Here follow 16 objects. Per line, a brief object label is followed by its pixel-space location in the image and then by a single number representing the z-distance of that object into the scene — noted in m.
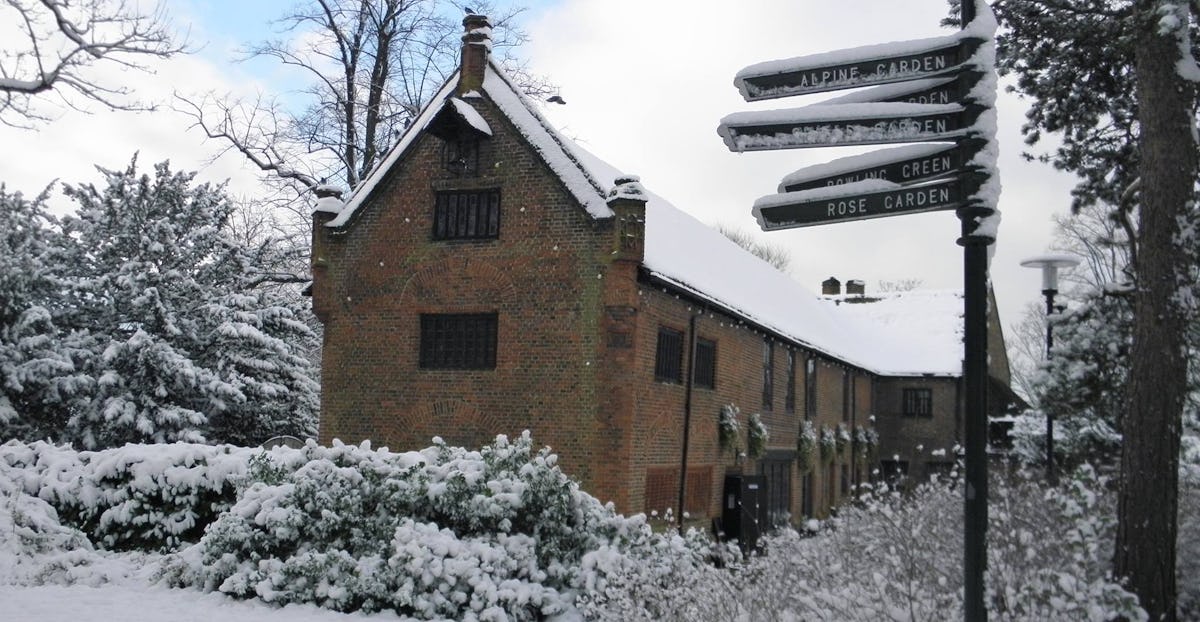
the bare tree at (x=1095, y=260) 38.38
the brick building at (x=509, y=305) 17.09
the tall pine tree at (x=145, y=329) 21.80
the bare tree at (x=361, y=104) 28.41
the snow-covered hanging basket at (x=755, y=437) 23.30
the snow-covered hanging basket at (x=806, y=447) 27.75
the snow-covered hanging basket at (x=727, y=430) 21.44
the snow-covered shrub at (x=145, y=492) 13.41
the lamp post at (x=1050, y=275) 16.70
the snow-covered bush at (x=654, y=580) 8.97
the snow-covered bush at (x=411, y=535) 10.40
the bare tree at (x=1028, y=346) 56.62
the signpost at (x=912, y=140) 4.30
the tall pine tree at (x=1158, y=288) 8.09
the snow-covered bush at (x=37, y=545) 11.73
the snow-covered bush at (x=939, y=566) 7.60
